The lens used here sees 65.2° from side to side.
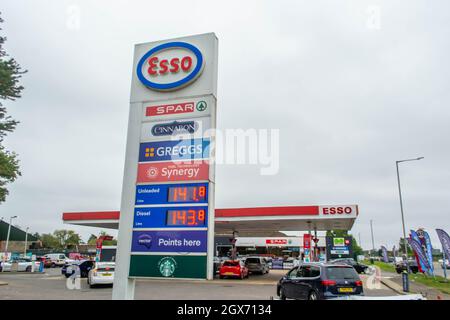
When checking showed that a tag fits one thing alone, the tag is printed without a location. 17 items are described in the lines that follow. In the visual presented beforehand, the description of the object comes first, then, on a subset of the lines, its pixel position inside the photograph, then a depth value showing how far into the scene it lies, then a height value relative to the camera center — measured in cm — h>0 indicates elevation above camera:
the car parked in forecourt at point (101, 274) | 1955 -147
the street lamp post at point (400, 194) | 2476 +429
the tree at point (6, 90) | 1935 +852
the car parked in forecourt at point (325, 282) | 1272 -111
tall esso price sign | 804 +193
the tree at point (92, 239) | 12804 +288
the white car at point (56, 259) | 4589 -167
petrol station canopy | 2506 +240
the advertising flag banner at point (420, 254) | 2691 -7
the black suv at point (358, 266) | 3306 -141
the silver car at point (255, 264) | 3347 -131
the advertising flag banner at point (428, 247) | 2656 +46
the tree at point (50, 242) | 9559 +105
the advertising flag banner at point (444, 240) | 2473 +93
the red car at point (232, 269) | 2742 -150
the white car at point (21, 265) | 3531 -194
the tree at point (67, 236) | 10134 +262
